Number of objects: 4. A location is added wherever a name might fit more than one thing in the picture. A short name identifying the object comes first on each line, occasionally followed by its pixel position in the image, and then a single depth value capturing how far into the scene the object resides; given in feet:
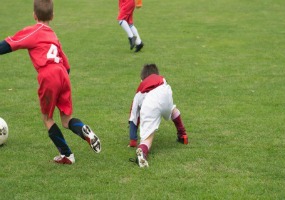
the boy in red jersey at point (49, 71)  31.86
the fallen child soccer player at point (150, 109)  35.73
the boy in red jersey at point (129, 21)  75.77
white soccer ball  37.47
